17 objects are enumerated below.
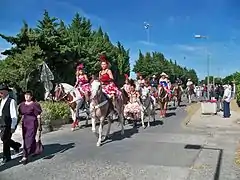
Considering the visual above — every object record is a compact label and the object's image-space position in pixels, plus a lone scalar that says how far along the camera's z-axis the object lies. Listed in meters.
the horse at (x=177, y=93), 29.11
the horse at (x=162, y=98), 20.50
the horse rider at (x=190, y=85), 34.43
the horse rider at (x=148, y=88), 17.42
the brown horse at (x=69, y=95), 16.05
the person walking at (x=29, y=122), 9.25
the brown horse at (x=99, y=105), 11.55
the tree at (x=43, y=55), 25.11
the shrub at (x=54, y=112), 15.04
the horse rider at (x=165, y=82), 21.09
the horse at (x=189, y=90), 34.78
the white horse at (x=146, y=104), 16.31
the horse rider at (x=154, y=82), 24.61
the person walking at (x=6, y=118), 9.00
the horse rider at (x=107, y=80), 12.66
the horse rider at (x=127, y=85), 16.38
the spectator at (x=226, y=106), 19.73
